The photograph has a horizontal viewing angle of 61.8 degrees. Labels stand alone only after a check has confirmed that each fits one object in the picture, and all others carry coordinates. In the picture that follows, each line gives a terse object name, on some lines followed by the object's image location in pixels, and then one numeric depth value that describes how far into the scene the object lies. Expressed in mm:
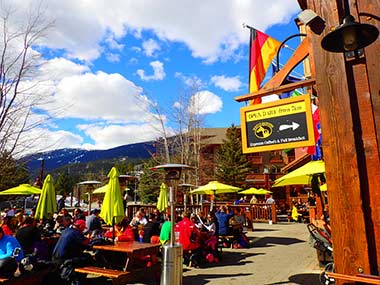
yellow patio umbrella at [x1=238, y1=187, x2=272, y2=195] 25383
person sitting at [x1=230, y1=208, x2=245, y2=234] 12641
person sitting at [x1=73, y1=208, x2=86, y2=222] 12590
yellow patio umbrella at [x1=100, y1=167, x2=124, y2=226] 8695
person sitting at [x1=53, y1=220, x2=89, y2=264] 6867
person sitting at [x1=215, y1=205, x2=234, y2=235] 12234
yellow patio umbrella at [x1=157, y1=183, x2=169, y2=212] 17681
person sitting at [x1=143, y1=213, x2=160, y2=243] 9758
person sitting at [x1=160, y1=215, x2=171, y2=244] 8602
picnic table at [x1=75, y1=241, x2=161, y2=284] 6594
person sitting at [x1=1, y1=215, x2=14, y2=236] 8382
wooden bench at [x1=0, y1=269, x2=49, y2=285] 5717
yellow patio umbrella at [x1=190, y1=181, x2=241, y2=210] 16766
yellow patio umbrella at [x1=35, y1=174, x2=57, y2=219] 11109
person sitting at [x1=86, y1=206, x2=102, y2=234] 10792
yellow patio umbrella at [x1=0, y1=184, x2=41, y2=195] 16641
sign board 4176
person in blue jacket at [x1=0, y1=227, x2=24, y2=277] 5785
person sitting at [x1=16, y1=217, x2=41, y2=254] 7758
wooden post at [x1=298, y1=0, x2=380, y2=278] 3316
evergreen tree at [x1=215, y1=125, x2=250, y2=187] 38844
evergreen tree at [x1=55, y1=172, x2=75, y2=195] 69012
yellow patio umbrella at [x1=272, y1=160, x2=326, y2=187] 8250
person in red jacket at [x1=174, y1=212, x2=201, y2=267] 9375
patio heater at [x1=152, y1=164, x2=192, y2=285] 6082
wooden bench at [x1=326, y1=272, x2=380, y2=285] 3061
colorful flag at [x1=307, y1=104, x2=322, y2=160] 9878
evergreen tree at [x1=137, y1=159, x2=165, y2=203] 41594
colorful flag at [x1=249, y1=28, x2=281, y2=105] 6938
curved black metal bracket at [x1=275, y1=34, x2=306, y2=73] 4744
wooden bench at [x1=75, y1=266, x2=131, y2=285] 6414
